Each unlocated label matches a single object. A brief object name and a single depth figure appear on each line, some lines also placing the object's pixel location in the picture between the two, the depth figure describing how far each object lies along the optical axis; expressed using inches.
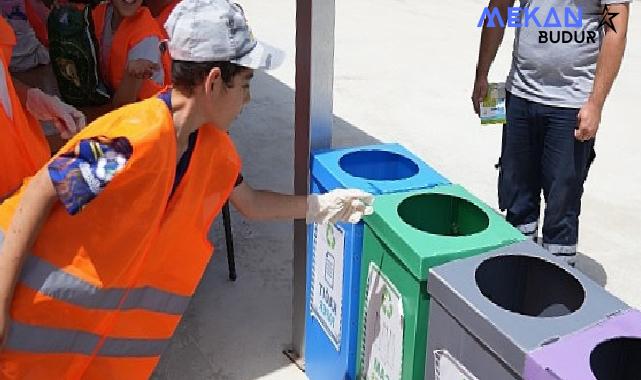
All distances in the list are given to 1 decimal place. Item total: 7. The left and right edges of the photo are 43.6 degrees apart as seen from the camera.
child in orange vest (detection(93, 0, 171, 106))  125.0
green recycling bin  79.7
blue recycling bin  94.0
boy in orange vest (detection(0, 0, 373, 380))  67.8
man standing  110.7
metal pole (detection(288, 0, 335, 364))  98.3
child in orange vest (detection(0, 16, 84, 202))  88.1
